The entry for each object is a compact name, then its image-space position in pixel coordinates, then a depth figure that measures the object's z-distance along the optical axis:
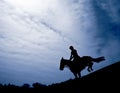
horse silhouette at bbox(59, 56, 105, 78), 12.20
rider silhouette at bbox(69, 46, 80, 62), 13.32
